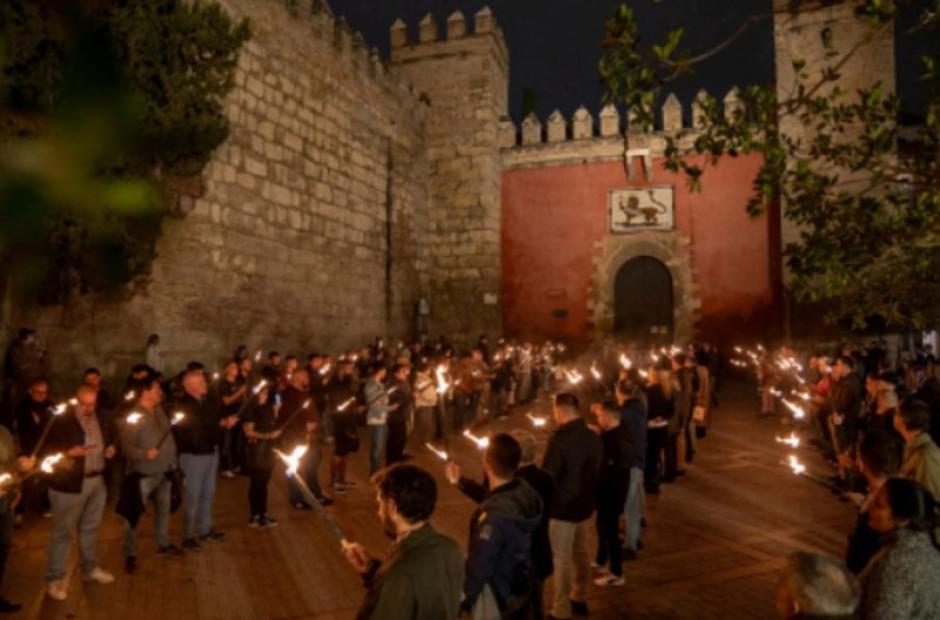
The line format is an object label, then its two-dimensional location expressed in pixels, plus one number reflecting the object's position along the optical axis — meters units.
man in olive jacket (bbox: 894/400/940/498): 3.78
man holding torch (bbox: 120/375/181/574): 5.22
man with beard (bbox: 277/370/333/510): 6.71
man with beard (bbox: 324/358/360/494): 7.56
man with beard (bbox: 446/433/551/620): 2.99
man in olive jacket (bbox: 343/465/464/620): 2.17
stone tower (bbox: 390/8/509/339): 18.41
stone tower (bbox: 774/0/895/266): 16.14
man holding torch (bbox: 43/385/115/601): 4.62
